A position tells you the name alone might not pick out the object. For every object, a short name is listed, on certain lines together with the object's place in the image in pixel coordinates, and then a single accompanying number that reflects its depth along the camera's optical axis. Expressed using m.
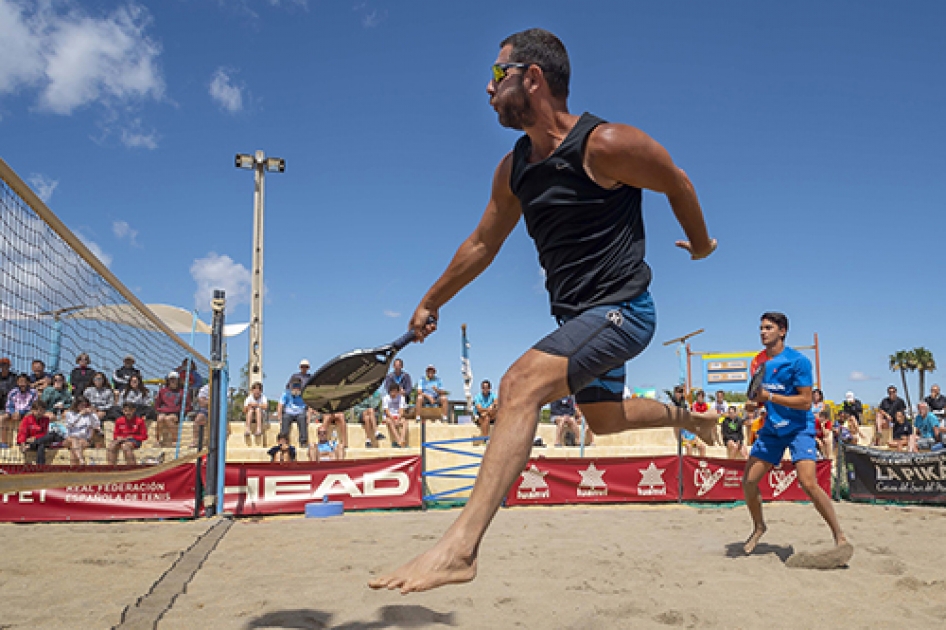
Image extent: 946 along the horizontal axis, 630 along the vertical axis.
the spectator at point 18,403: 6.24
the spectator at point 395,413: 12.34
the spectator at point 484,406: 11.93
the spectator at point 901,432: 14.54
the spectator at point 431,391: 13.04
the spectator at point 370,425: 12.62
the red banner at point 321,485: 9.08
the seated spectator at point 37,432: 7.14
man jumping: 2.26
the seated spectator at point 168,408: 9.72
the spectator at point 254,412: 12.53
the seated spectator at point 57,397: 5.49
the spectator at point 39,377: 4.61
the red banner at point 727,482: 10.67
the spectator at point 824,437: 13.43
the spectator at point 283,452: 10.88
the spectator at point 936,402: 15.27
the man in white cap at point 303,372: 12.60
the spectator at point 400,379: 12.97
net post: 8.64
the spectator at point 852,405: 16.41
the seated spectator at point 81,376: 4.95
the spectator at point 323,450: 11.04
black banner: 10.11
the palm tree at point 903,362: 58.53
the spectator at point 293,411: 11.90
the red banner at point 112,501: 8.21
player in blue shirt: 5.35
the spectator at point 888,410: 14.94
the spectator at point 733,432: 13.43
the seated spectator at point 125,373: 6.25
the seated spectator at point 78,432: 7.17
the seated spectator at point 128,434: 7.77
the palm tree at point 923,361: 57.09
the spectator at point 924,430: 13.92
